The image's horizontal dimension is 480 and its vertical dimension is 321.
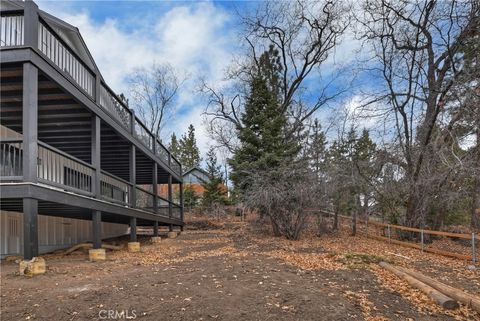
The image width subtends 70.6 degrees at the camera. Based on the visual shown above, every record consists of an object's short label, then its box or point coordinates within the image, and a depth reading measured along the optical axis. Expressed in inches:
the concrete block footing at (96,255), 332.8
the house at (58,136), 250.2
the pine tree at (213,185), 1140.5
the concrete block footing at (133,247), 425.1
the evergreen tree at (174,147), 1849.2
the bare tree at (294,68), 897.5
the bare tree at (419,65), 471.5
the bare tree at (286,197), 530.6
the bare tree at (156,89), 1408.7
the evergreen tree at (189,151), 1800.3
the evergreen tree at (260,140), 624.0
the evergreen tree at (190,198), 1216.8
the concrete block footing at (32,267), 244.5
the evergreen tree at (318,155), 561.6
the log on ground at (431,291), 190.7
